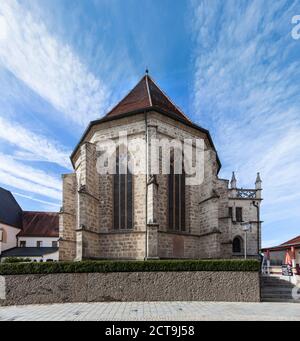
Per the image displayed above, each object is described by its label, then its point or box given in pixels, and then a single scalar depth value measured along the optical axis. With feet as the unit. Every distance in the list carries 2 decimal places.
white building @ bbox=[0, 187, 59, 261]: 106.22
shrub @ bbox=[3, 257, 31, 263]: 36.09
